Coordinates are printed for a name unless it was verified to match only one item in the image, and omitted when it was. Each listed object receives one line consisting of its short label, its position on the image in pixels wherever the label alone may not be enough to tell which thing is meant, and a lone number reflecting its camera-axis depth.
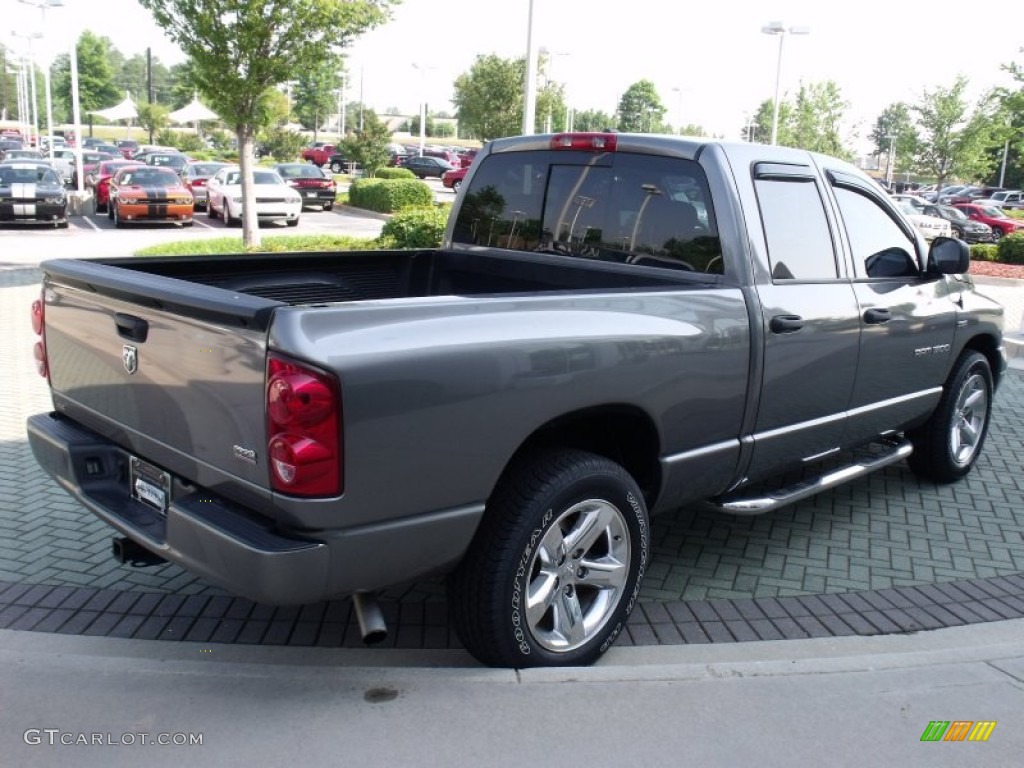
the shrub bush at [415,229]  14.87
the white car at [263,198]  24.34
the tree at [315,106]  70.44
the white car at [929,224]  27.24
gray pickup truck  2.82
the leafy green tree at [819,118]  47.44
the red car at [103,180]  26.84
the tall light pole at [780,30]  29.55
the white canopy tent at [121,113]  62.28
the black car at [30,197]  22.06
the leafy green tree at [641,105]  100.94
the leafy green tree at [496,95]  40.22
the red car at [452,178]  44.59
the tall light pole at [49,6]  29.98
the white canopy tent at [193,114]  56.19
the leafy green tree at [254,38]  14.18
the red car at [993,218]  32.72
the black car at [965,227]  31.48
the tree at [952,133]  39.69
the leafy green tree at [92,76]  86.62
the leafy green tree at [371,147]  41.25
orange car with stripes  23.27
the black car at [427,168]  52.84
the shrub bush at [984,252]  22.30
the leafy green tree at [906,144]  41.69
